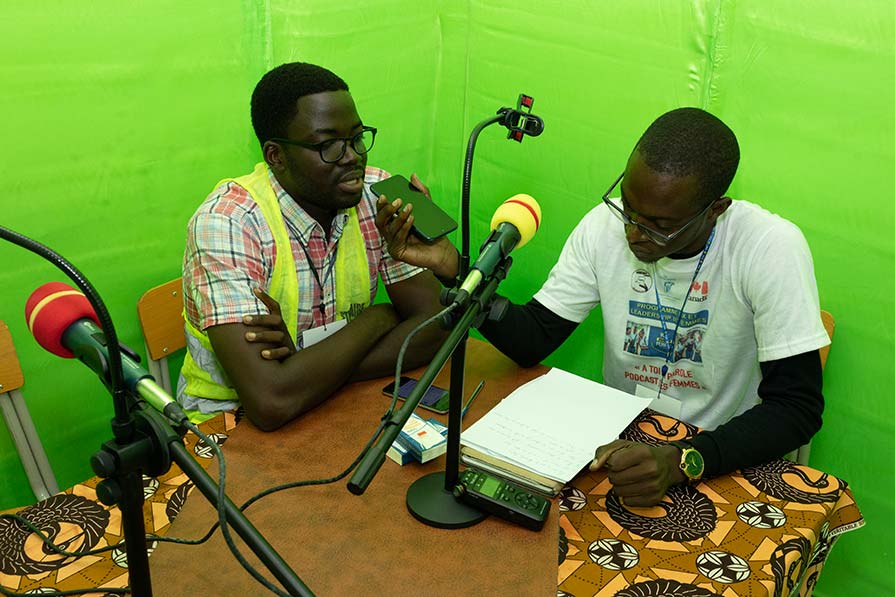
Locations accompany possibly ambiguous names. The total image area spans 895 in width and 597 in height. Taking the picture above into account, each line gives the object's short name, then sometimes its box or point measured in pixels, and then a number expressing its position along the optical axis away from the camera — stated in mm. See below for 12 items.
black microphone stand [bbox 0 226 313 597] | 828
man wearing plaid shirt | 1706
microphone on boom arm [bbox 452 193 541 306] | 1164
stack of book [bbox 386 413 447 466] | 1526
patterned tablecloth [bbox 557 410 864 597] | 1265
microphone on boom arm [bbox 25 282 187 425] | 874
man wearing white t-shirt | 1589
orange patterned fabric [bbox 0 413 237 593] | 1219
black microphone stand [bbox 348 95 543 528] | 938
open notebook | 1478
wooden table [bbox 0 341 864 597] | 1235
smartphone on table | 1725
